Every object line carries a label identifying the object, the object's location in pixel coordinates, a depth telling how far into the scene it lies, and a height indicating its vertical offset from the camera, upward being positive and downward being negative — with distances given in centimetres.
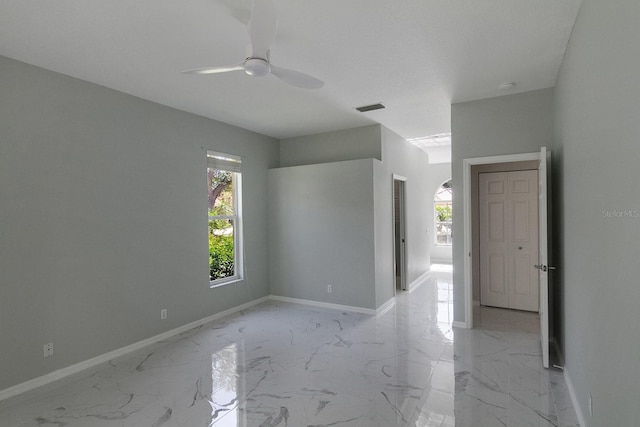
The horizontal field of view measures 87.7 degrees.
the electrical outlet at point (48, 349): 292 -116
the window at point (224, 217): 474 -2
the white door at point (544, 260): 304 -45
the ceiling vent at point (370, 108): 411 +134
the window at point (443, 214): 971 -5
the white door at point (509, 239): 468 -40
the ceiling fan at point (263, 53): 179 +99
